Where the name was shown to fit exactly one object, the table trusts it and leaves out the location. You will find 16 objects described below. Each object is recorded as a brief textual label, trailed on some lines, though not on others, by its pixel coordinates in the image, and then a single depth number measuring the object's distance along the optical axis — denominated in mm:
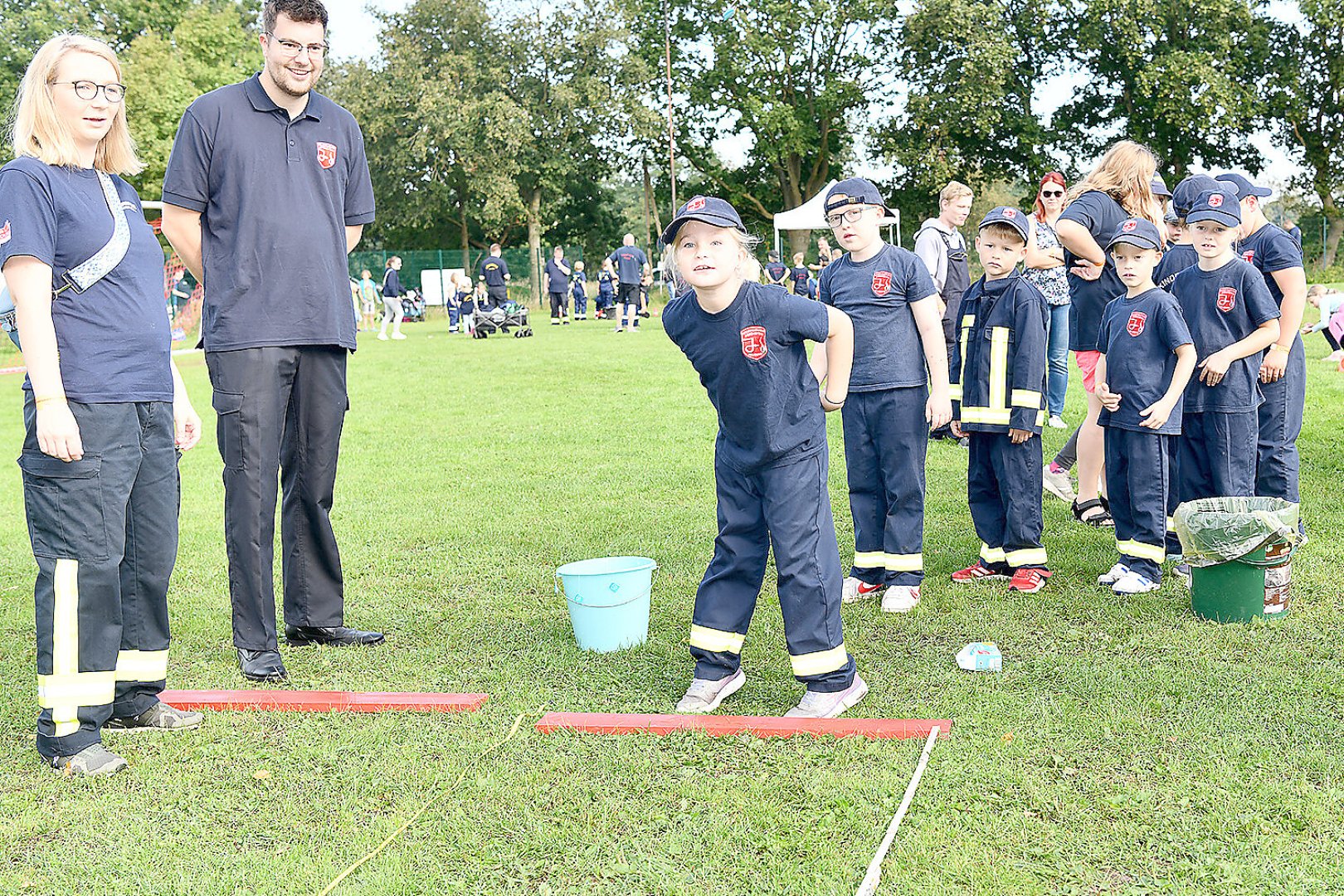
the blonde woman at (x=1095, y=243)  5980
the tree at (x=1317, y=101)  38375
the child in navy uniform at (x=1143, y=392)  5164
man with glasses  4371
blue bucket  4543
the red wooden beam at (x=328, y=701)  4070
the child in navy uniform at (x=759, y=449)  3770
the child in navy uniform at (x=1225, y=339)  5207
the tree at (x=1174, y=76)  37688
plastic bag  4652
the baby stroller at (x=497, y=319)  23578
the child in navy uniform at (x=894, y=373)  5121
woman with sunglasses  7305
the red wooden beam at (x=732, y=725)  3693
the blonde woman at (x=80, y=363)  3471
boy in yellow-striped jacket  5289
